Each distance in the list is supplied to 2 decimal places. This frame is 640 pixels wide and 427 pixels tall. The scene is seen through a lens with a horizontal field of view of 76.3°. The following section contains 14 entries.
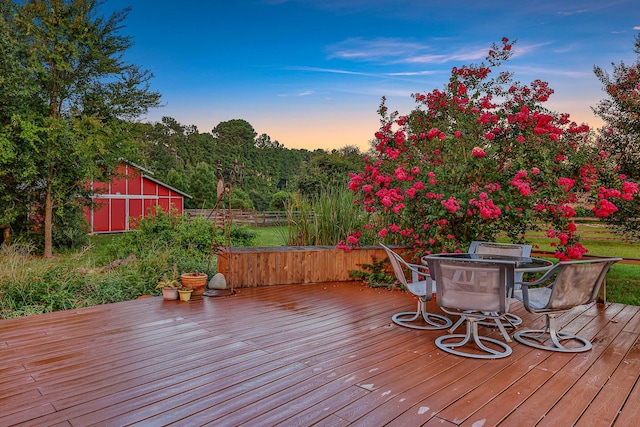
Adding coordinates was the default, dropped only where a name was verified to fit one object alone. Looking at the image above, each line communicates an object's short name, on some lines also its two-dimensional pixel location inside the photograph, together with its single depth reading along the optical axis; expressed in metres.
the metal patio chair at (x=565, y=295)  2.95
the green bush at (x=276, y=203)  21.27
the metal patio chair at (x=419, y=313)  3.59
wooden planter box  5.36
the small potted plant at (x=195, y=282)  4.74
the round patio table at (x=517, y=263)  3.35
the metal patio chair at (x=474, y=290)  2.91
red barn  18.95
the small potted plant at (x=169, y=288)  4.71
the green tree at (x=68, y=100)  11.89
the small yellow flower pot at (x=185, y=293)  4.65
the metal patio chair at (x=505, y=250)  4.10
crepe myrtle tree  4.82
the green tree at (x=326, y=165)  17.36
